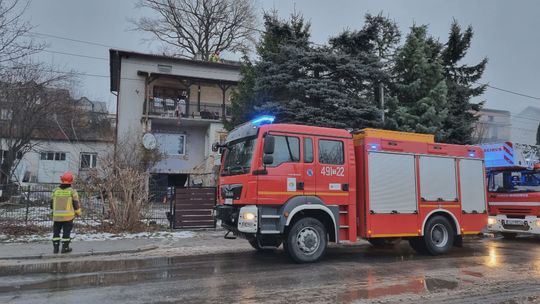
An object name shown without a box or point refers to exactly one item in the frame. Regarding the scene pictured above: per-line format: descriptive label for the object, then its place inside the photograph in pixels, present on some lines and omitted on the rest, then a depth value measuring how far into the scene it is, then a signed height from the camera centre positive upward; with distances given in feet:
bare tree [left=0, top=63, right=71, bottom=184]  69.87 +15.47
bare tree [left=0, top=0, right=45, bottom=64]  50.60 +17.89
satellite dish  83.97 +10.52
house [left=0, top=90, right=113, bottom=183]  124.57 +14.78
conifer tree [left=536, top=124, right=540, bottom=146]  91.97 +12.59
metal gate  48.75 -1.29
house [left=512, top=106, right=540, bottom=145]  142.92 +25.83
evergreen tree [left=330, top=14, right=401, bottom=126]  57.26 +20.34
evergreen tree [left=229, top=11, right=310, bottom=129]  57.47 +19.71
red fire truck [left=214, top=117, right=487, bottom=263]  29.04 +0.56
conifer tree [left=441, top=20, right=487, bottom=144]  63.57 +17.61
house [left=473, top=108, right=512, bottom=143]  154.01 +27.69
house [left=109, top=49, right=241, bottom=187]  107.04 +22.97
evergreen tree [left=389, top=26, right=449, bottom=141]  59.31 +15.29
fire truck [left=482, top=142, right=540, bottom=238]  45.68 +1.13
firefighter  35.04 -1.46
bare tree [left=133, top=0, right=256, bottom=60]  142.10 +56.28
